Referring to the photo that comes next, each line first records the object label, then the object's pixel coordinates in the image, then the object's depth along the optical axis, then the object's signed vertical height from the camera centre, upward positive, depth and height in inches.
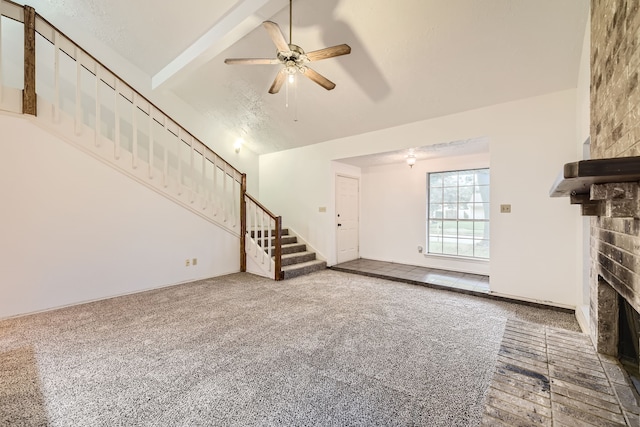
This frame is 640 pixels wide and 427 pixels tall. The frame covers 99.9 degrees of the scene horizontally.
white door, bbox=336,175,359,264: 229.8 -4.9
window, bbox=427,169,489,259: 192.4 -1.1
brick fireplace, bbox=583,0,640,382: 50.7 +14.2
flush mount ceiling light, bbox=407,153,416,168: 198.2 +39.4
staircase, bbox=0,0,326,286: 126.6 +45.6
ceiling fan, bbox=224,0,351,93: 100.6 +62.6
